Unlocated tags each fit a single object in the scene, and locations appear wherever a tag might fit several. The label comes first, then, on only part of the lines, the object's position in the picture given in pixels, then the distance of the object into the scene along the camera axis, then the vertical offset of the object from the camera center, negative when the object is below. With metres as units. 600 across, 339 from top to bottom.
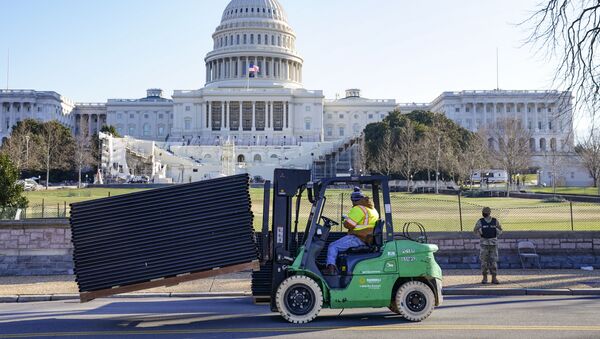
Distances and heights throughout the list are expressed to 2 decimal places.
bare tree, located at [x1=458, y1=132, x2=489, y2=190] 67.65 +3.77
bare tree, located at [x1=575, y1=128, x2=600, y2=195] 61.83 +3.42
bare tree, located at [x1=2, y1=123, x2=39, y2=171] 71.75 +6.46
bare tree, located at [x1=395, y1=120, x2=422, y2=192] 68.75 +4.79
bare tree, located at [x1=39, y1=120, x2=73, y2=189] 84.25 +7.46
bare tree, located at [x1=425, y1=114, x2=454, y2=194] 66.81 +5.14
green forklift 11.08 -1.40
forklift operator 11.25 -0.61
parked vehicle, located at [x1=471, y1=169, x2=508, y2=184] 76.07 +2.06
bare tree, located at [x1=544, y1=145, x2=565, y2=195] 82.78 +4.01
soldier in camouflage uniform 16.39 -1.31
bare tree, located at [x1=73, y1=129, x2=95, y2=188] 85.10 +6.08
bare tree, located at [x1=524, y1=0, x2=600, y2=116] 17.39 +4.16
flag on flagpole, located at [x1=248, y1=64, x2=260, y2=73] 130.00 +26.95
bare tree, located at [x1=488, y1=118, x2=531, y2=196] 62.07 +4.71
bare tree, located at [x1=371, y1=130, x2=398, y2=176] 73.57 +4.73
